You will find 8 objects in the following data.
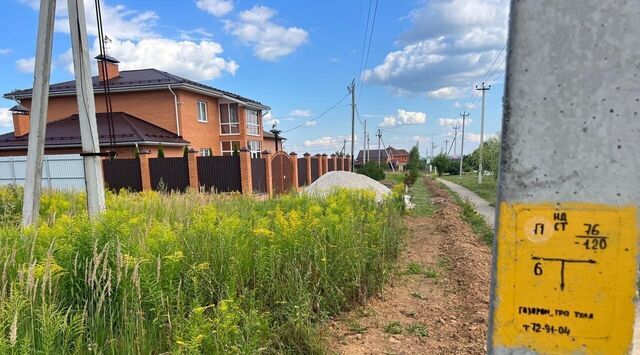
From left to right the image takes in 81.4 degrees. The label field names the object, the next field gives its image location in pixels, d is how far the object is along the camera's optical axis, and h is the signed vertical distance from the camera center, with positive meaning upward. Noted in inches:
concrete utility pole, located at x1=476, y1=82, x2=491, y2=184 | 1293.1 +59.1
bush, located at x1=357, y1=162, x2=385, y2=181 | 1189.1 -71.8
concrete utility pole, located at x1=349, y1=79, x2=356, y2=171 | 1172.0 +123.2
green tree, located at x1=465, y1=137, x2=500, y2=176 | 1212.9 -17.3
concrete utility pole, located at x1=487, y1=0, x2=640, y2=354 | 31.8 -3.4
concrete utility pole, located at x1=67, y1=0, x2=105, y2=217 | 199.3 +25.8
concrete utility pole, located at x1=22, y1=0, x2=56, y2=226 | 199.9 +24.5
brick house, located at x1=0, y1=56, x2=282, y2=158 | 757.3 +92.9
